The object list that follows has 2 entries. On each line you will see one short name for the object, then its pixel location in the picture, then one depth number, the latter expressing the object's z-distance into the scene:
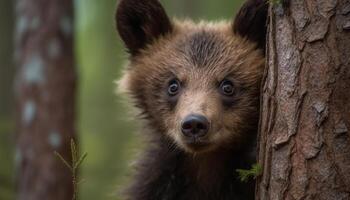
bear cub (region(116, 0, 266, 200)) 13.30
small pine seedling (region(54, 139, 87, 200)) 10.64
